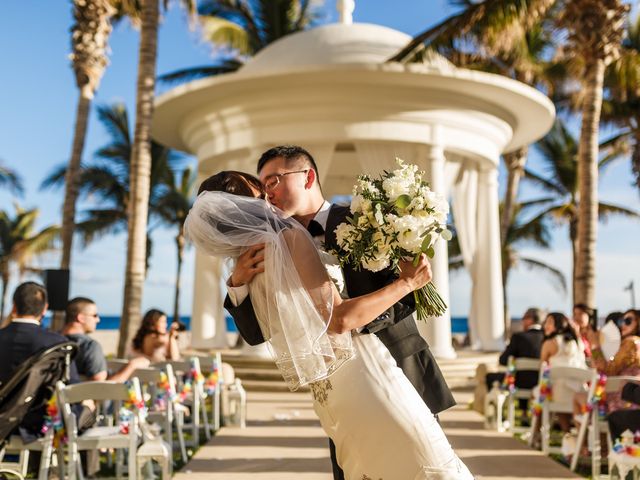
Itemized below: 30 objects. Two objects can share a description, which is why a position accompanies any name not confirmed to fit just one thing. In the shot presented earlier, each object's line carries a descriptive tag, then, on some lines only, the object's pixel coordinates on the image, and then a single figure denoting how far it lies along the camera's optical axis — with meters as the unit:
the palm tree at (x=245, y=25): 23.88
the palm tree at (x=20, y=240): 33.84
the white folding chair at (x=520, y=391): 9.25
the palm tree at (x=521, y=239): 33.94
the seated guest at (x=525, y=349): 9.82
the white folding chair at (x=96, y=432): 5.56
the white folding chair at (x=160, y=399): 6.87
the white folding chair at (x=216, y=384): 9.58
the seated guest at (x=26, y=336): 5.79
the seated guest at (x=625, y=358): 6.97
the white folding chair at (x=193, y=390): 8.41
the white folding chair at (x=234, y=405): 9.74
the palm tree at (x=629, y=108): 23.66
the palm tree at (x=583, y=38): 13.29
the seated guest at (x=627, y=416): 5.90
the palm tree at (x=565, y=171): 31.11
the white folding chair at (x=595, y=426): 6.64
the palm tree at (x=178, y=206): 32.06
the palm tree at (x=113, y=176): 29.11
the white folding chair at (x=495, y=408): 9.50
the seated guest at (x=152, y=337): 8.62
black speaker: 12.54
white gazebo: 13.84
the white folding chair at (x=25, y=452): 5.56
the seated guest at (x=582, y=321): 10.55
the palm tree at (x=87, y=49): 18.44
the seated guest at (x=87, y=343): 6.74
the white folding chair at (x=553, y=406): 7.93
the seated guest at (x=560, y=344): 8.70
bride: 2.73
